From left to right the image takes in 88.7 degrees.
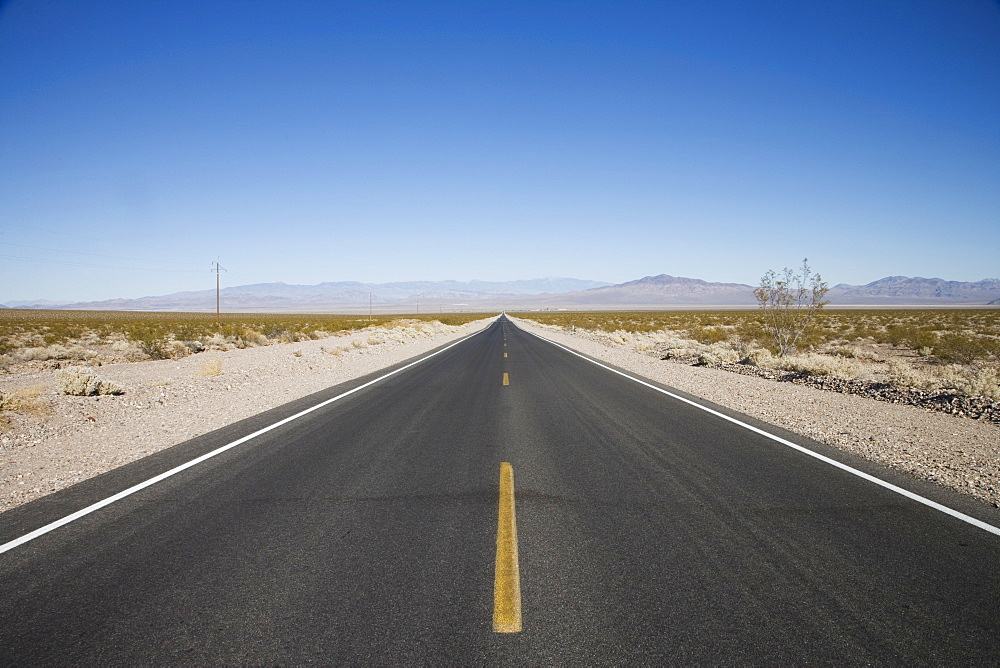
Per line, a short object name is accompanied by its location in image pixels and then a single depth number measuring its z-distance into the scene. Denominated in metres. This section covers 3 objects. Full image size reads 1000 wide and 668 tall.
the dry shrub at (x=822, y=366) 13.66
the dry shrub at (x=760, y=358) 16.42
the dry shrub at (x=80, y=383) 10.54
